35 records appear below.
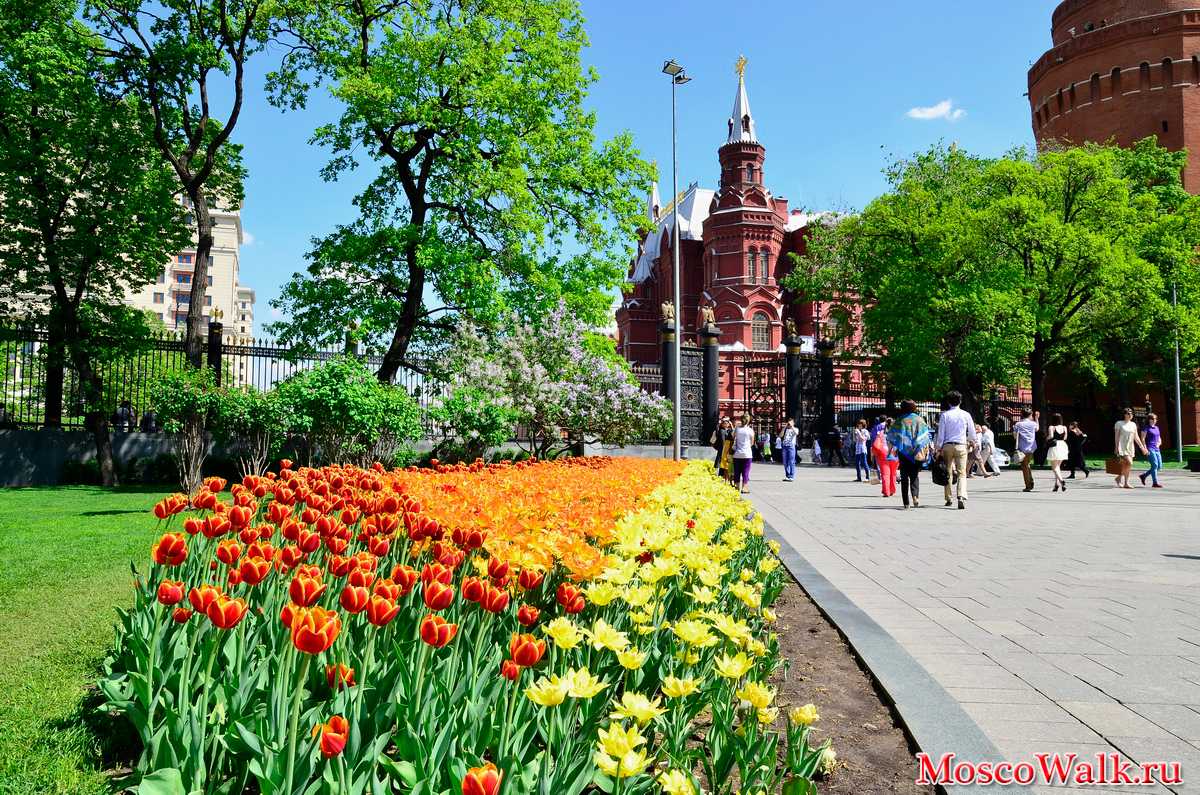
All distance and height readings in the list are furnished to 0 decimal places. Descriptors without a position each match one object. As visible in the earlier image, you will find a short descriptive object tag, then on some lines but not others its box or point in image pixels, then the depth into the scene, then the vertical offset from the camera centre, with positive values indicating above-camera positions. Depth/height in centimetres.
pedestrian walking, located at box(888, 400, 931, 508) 1287 -35
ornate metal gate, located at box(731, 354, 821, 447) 3209 +155
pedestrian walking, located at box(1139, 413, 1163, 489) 1886 -69
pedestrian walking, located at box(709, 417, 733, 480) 1803 -42
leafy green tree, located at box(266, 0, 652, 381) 1683 +642
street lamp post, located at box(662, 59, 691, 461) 2055 +496
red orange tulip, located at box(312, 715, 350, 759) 159 -66
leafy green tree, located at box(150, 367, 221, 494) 1345 +43
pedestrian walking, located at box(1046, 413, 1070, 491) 1706 -73
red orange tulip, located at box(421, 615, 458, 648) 195 -53
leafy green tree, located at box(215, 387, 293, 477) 1326 +20
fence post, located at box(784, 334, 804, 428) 3100 +204
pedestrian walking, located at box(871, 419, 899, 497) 1555 -83
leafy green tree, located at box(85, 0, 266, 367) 1753 +882
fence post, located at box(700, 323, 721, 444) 2606 +179
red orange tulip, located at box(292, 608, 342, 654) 171 -47
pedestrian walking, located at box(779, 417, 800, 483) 2178 -72
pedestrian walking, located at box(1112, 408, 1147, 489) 1819 -50
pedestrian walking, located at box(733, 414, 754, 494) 1628 -51
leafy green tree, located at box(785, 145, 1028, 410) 2825 +594
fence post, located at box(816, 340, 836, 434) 3172 +174
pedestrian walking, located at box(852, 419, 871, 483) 2166 -57
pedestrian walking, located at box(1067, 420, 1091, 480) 2223 -75
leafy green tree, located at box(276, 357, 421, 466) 1314 +37
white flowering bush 1762 +115
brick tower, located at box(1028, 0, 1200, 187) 4200 +2032
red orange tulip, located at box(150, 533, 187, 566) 256 -40
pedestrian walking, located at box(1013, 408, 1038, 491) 1735 -42
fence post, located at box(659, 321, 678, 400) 2405 +237
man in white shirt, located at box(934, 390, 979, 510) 1300 -26
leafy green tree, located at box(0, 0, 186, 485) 1706 +569
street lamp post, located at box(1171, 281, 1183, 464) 3362 +18
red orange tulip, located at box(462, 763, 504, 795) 139 -66
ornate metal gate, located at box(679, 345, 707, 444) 2564 +135
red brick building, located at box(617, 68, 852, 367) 5559 +1348
